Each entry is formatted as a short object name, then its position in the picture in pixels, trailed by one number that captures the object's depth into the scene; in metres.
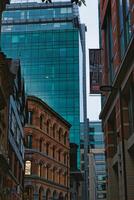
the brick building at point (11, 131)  39.40
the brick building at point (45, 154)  74.25
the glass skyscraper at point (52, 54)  117.62
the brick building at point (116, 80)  33.00
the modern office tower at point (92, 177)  186.75
